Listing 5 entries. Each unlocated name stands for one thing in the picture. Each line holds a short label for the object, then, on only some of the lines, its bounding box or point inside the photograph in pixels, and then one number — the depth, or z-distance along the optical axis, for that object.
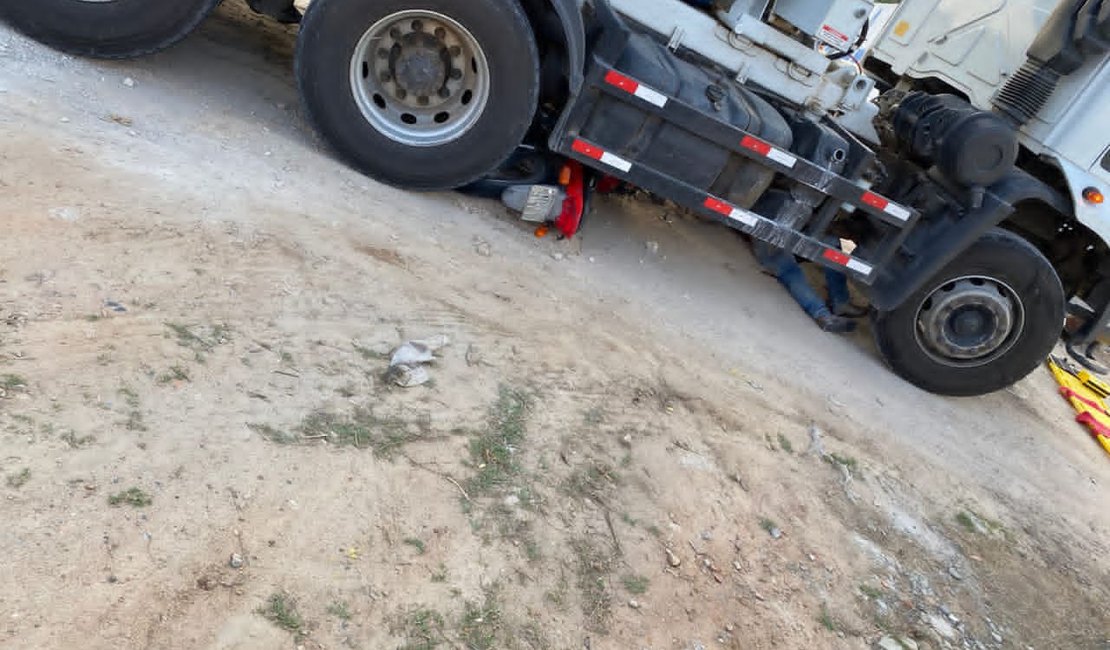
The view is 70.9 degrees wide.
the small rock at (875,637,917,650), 2.92
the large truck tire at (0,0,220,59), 4.17
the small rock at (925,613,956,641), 3.11
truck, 4.24
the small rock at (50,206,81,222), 3.09
